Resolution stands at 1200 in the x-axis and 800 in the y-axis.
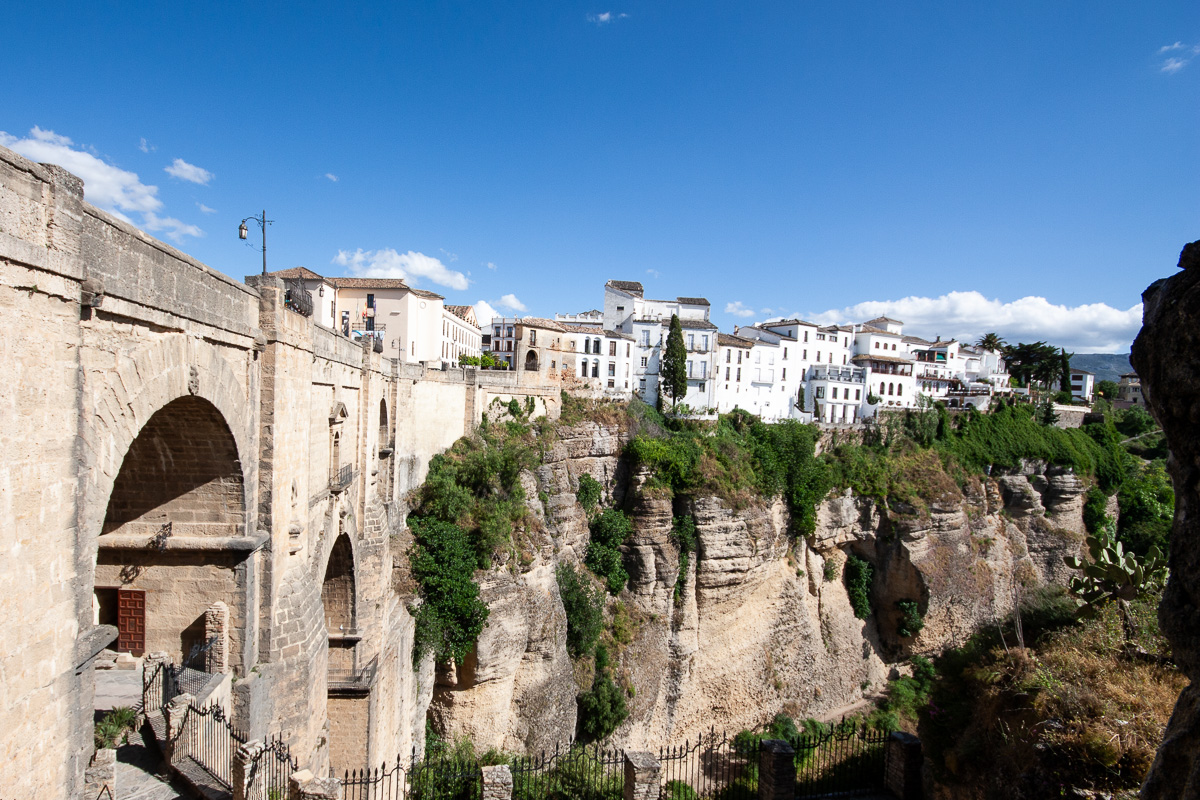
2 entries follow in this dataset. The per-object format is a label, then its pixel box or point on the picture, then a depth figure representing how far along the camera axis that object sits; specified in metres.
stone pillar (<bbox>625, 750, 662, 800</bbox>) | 11.07
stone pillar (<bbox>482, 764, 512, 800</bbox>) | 10.46
